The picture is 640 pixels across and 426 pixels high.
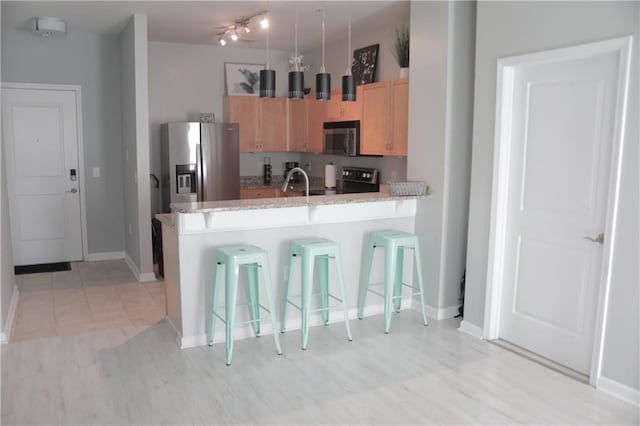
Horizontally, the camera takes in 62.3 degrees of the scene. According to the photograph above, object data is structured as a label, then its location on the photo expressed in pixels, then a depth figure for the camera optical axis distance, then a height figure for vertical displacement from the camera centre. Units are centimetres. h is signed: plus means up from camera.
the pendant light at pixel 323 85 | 377 +49
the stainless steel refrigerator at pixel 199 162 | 589 -11
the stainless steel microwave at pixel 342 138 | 554 +18
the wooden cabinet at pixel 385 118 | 478 +35
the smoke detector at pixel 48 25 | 525 +124
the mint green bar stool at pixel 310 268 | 370 -83
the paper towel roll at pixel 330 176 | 639 -26
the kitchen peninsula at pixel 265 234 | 369 -60
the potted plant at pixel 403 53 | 477 +93
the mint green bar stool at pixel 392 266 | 405 -87
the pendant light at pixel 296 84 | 365 +48
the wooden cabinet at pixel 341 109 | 550 +50
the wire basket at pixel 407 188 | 422 -26
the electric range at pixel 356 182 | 581 -31
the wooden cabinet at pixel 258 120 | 669 +42
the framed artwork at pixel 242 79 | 686 +96
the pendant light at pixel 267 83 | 360 +48
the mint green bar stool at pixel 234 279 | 346 -86
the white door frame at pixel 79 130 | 585 +23
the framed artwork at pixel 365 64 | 571 +100
